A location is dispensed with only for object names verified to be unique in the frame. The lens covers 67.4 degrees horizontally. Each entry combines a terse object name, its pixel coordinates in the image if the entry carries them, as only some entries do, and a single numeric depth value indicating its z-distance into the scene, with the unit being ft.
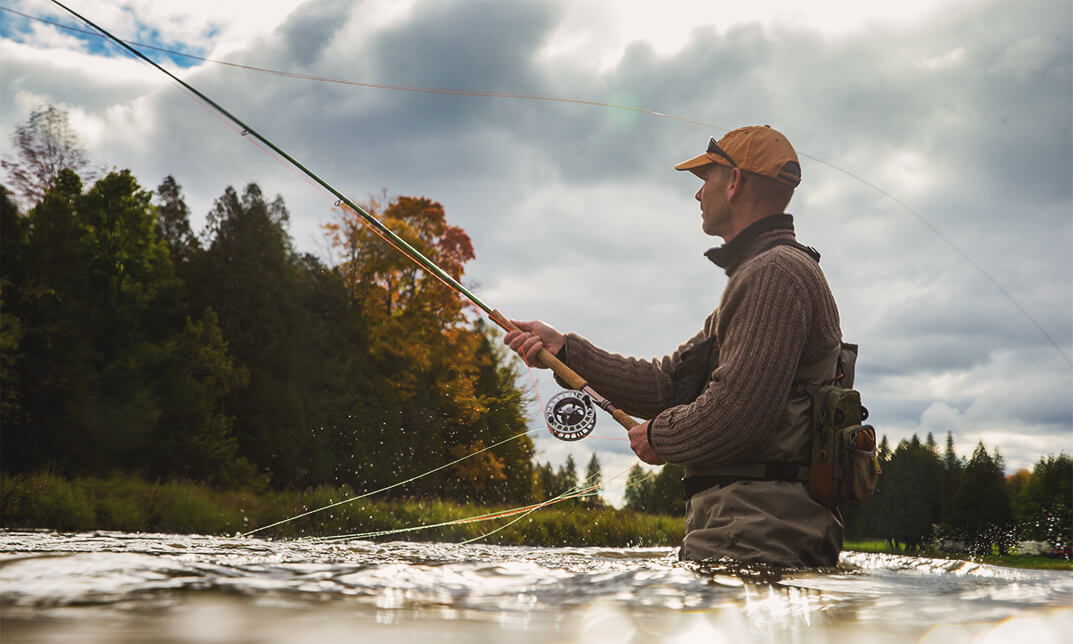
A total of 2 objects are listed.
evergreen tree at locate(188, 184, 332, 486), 67.05
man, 8.25
